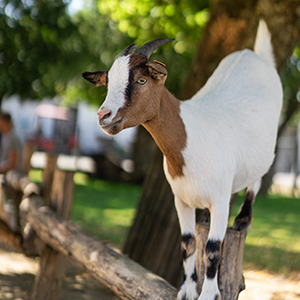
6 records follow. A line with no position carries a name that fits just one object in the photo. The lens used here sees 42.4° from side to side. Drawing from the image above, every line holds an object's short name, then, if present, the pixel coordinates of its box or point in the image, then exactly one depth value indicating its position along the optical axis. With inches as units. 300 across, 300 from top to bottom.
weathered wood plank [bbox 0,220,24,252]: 151.9
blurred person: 227.6
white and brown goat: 63.3
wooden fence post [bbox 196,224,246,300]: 78.6
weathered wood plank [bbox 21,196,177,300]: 88.8
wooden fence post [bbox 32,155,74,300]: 149.5
